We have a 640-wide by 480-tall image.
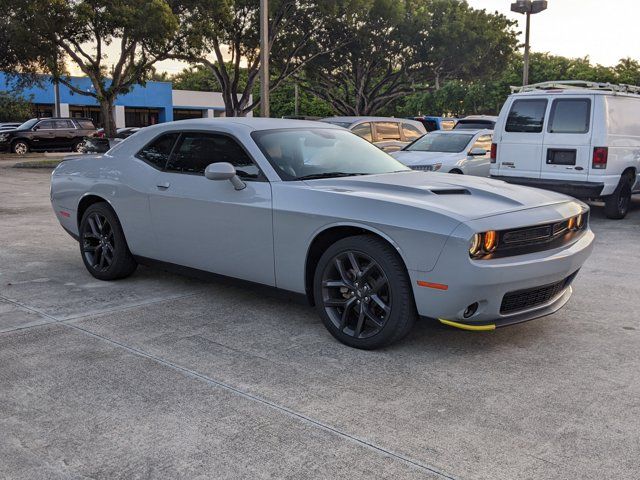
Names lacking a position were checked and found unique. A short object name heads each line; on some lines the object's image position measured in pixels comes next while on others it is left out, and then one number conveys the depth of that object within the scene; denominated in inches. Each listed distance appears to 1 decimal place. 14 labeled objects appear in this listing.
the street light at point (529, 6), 908.6
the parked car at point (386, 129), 597.6
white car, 477.7
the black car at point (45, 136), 1194.6
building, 2110.0
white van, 398.0
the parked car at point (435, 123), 858.8
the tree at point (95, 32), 890.7
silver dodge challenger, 163.3
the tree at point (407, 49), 1315.2
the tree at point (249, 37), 1007.0
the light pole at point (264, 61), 677.3
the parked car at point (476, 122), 682.8
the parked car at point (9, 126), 1325.8
